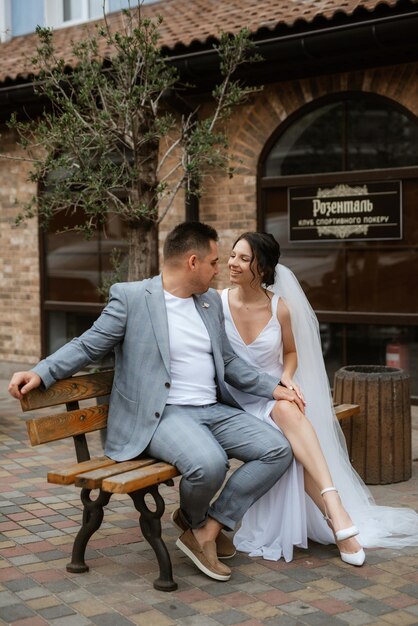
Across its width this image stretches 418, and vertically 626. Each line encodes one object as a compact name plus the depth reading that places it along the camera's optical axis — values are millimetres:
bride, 4223
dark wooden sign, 7918
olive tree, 6230
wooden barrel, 5414
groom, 3928
